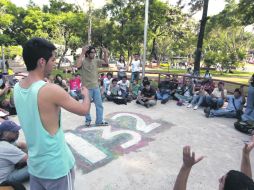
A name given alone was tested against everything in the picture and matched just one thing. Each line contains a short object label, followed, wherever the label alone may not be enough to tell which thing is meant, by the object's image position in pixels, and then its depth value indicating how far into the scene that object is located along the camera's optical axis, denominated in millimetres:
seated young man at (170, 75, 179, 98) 10067
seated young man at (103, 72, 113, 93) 10203
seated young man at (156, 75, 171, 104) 9752
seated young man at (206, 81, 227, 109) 8398
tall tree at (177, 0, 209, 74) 14129
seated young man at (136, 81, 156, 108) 8836
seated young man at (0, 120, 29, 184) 3161
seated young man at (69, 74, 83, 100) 9539
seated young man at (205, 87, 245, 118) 7727
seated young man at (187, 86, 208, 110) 8797
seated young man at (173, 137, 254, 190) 1506
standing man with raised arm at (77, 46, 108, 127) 5836
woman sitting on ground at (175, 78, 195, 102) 9614
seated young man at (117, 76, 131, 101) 9585
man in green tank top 1716
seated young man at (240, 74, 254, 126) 6663
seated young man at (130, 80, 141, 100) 9884
